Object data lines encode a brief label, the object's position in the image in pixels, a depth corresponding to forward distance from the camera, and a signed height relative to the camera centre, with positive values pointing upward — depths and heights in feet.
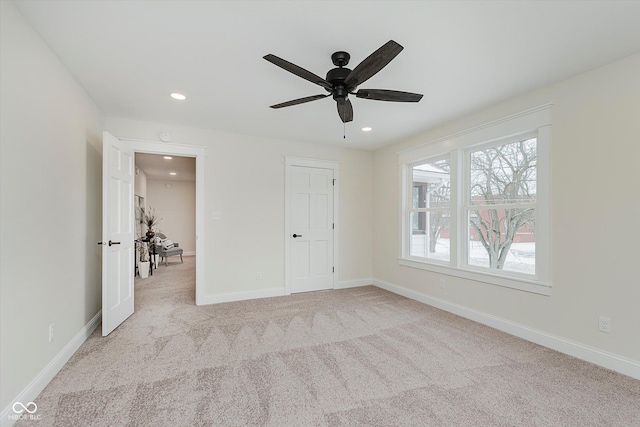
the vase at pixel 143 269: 18.83 -3.63
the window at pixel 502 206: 9.70 +0.32
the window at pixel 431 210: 12.91 +0.22
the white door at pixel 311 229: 15.15 -0.77
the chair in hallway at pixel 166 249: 22.46 -2.80
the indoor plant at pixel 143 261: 18.85 -3.14
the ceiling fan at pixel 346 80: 5.85 +3.09
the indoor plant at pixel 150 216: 25.41 -0.16
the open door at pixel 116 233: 9.37 -0.66
